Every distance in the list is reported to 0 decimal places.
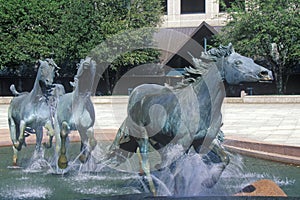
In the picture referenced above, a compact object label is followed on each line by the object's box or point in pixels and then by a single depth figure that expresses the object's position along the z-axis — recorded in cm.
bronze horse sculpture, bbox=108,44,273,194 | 986
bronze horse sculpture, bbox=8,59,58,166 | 1495
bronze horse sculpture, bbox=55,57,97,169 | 1396
